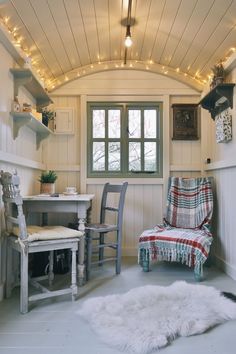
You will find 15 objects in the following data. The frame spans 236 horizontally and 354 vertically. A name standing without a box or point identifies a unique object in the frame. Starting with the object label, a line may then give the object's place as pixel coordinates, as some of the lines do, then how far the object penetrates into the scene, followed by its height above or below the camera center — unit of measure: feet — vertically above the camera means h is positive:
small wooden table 9.06 -0.66
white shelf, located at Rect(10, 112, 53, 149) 9.05 +1.89
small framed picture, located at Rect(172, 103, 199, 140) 13.12 +2.57
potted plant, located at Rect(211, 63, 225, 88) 10.37 +3.61
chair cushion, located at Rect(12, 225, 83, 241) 7.53 -1.24
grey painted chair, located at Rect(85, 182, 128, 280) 10.04 -1.50
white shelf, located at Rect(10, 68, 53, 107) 9.07 +3.16
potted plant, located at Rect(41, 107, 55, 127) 12.00 +2.66
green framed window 13.30 +1.93
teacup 11.76 -0.26
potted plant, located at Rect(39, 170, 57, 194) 11.42 +0.00
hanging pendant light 9.75 +4.46
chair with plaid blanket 10.05 -1.65
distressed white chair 7.31 -1.36
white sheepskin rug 5.93 -2.87
